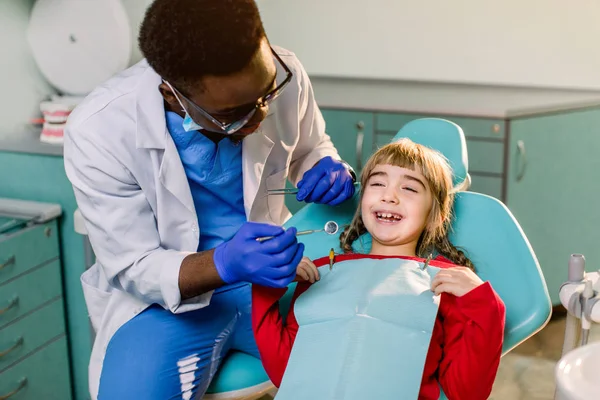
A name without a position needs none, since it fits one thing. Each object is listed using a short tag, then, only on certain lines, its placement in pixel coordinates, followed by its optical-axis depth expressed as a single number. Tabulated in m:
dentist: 1.31
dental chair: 1.43
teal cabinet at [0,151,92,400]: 2.35
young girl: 1.31
